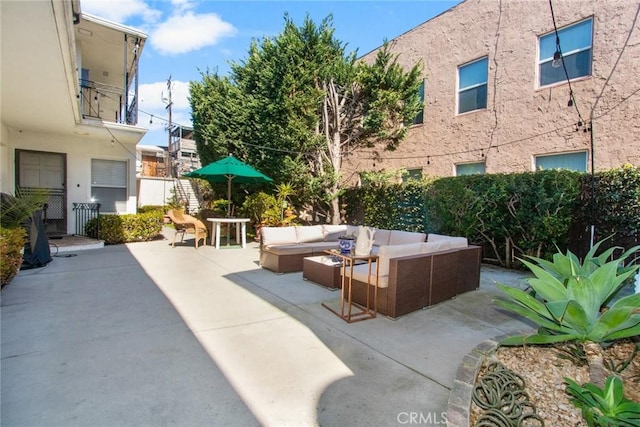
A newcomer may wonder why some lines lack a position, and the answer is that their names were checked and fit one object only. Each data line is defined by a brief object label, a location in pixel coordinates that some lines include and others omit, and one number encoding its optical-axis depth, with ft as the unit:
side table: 12.91
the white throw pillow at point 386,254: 13.17
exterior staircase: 65.92
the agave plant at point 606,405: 6.02
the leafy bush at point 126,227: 30.01
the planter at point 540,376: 6.85
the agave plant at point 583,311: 7.82
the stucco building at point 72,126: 17.78
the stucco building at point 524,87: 22.41
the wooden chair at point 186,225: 30.14
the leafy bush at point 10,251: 14.90
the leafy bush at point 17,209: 17.70
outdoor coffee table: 16.93
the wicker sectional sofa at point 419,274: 12.94
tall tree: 30.17
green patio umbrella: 29.04
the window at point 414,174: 36.14
